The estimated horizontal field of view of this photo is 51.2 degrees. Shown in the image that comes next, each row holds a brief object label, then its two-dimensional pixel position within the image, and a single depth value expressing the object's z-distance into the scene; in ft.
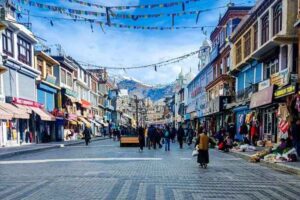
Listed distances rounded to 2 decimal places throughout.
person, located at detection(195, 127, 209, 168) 40.78
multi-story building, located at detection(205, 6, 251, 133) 106.52
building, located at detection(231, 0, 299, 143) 58.65
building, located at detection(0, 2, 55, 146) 81.66
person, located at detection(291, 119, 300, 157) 45.47
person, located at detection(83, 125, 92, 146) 97.39
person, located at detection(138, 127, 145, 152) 68.71
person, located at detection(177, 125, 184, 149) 80.25
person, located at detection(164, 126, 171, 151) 71.00
